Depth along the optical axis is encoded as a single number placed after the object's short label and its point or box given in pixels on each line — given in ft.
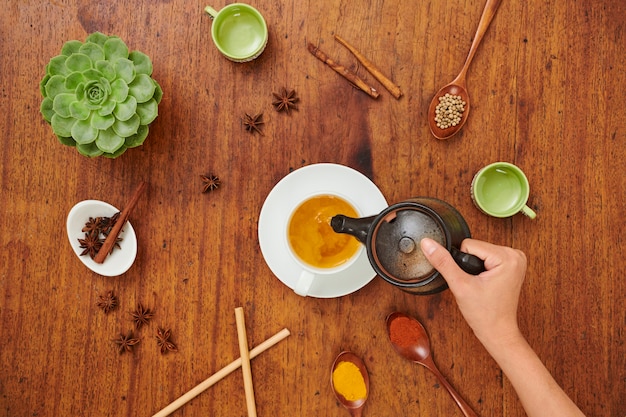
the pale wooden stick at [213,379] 2.17
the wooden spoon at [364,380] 2.16
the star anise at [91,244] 2.16
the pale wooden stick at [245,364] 2.16
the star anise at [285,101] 2.19
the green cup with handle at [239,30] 2.15
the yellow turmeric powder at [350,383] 2.16
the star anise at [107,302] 2.20
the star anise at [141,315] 2.20
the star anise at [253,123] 2.19
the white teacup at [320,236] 2.06
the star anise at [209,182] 2.19
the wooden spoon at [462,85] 2.16
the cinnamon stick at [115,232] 2.15
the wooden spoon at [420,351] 2.15
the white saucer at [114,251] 2.15
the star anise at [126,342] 2.20
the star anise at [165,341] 2.19
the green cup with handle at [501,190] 2.10
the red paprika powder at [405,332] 2.15
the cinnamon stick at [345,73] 2.18
